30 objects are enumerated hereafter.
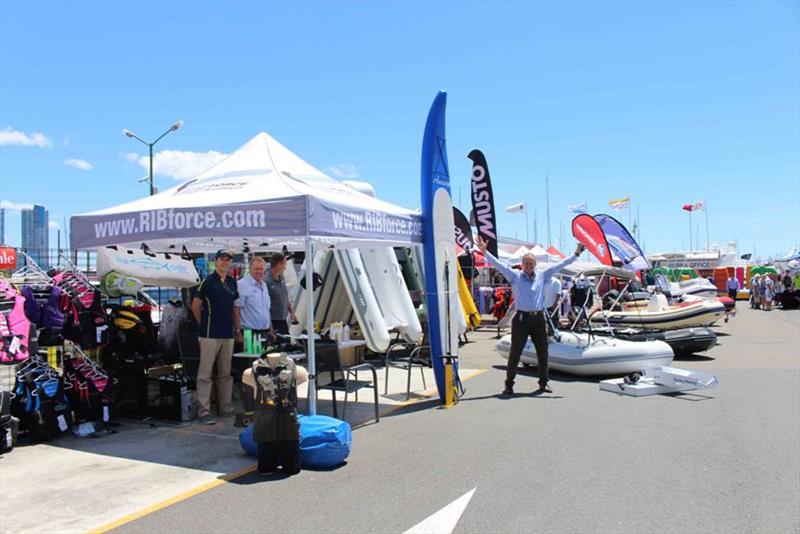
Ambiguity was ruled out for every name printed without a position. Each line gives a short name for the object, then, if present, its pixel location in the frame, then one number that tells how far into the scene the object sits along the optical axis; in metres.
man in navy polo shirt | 7.03
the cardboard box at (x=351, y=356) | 10.85
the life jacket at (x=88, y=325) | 6.64
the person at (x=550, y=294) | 9.41
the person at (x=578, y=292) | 18.34
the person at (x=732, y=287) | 32.12
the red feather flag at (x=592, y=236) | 13.26
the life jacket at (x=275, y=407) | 5.16
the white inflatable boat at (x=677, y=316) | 15.72
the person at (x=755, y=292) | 31.80
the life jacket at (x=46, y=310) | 6.27
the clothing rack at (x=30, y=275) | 6.89
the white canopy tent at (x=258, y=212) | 6.05
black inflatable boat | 12.74
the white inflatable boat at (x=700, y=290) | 22.84
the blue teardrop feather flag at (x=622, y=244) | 15.84
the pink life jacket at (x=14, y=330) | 5.92
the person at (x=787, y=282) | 32.78
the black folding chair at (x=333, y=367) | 6.73
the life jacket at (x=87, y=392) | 6.59
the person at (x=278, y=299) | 8.78
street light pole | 28.23
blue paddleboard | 7.98
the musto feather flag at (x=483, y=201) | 16.33
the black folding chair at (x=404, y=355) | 9.86
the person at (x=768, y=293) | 30.47
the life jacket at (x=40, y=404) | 6.27
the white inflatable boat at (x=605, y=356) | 9.99
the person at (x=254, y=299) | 7.57
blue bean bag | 5.34
